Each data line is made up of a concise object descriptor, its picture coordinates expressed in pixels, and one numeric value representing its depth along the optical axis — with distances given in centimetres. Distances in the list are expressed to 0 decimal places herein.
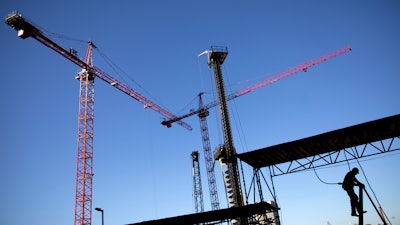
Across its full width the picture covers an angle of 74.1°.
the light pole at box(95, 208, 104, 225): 1988
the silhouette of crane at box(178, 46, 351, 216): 5091
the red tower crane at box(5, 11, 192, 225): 3256
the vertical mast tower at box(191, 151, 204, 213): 4955
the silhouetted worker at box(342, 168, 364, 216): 771
